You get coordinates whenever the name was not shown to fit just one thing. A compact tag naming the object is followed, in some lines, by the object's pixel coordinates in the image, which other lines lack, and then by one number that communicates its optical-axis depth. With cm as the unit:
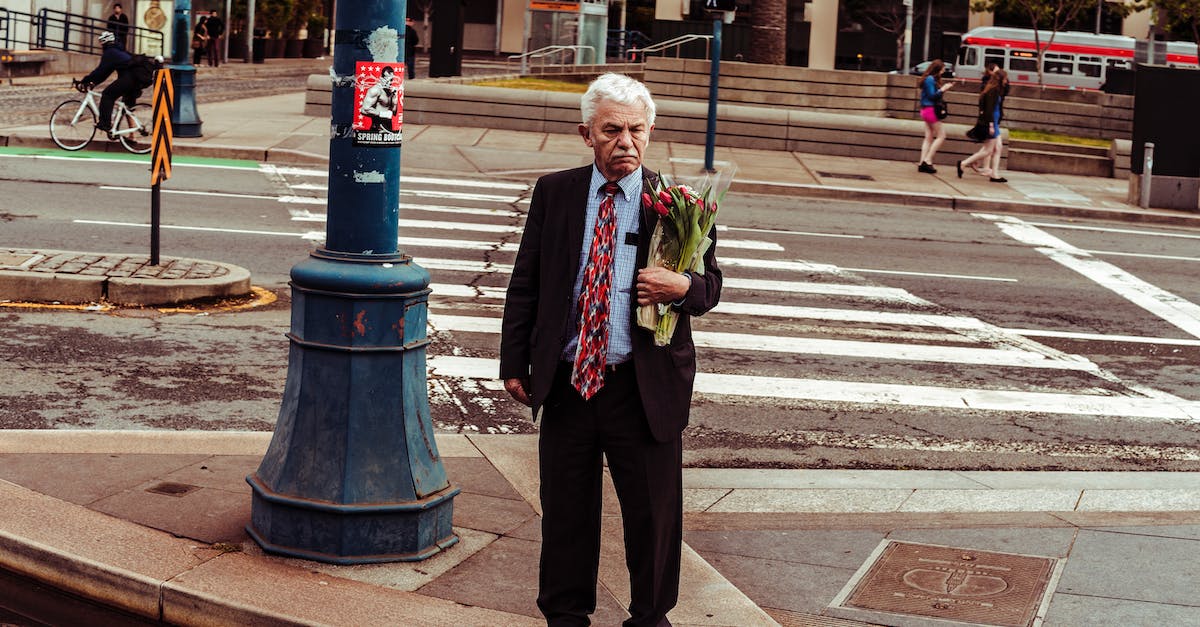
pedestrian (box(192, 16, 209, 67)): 4344
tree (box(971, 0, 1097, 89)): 5197
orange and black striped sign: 1121
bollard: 2125
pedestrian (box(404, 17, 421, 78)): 3173
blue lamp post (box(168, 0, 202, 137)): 2103
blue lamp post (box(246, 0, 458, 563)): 523
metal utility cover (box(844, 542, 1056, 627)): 529
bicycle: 1977
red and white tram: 5334
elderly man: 438
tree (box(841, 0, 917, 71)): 6350
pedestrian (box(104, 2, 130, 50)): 3678
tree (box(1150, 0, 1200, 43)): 5006
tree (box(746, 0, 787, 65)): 2897
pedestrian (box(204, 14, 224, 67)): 4375
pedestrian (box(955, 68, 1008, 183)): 2219
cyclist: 1945
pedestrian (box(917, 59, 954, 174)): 2225
